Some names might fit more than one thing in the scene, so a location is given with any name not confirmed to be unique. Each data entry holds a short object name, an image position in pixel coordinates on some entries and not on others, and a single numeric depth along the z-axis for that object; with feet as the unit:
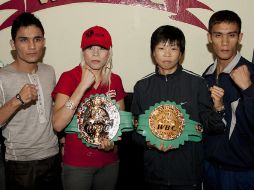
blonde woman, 5.97
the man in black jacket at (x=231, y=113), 5.82
